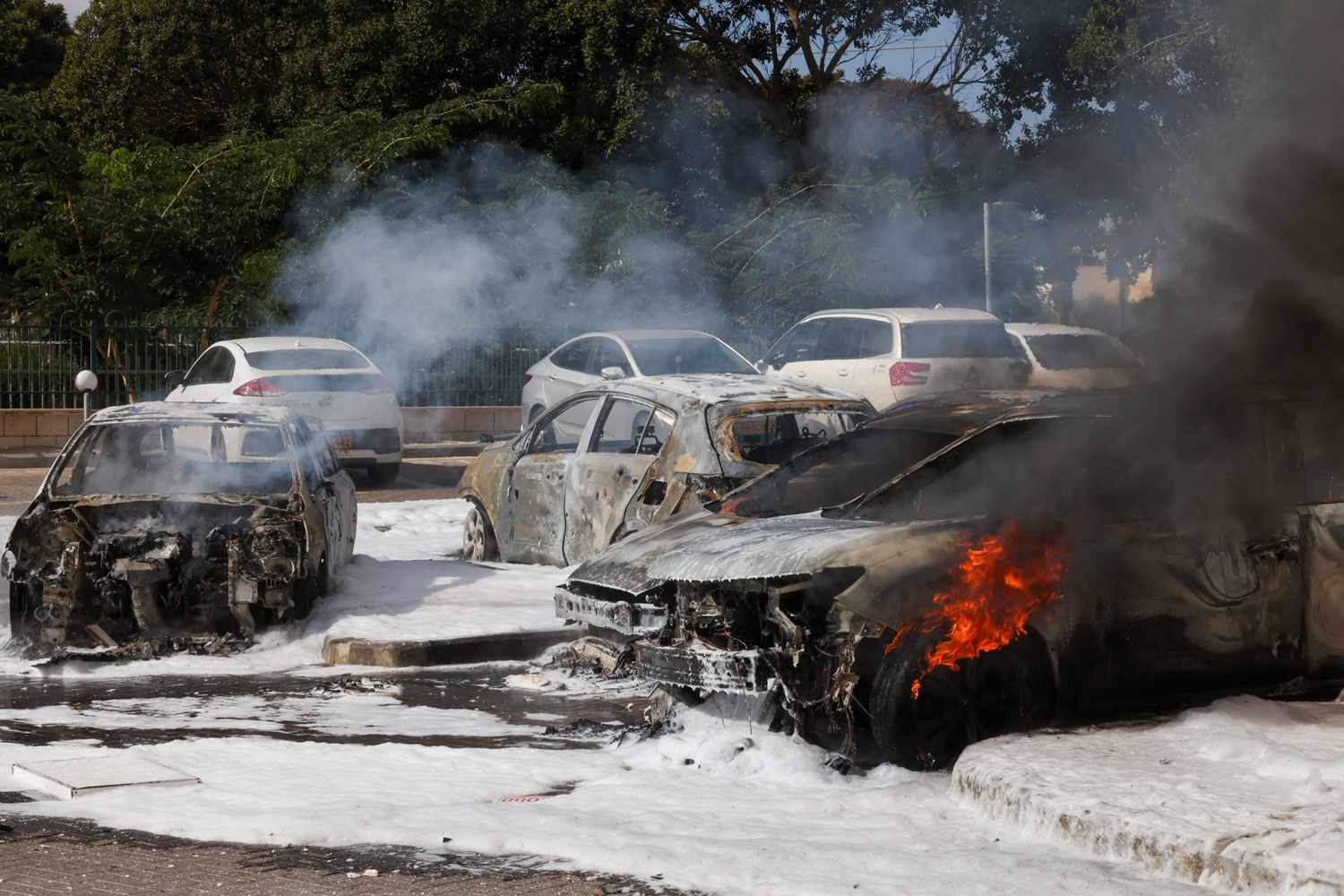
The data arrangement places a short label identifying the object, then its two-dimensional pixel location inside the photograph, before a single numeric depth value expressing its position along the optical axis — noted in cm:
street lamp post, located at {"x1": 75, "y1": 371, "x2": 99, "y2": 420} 1636
